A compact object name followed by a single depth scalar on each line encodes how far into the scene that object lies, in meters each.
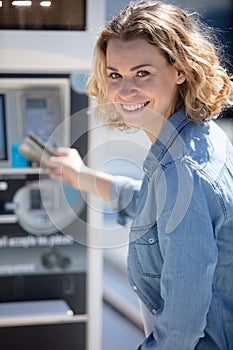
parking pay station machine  2.52
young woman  1.55
